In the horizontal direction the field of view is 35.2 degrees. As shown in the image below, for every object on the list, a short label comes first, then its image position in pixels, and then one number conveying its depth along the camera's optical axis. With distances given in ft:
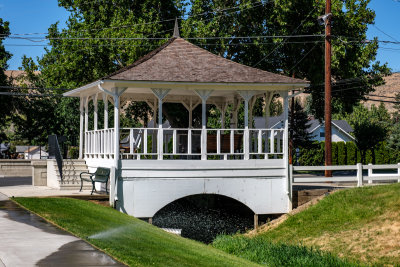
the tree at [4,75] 151.75
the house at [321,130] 271.08
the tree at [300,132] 178.60
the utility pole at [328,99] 89.66
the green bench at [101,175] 67.62
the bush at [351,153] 181.68
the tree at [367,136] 172.04
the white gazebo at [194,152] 66.95
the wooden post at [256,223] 71.82
